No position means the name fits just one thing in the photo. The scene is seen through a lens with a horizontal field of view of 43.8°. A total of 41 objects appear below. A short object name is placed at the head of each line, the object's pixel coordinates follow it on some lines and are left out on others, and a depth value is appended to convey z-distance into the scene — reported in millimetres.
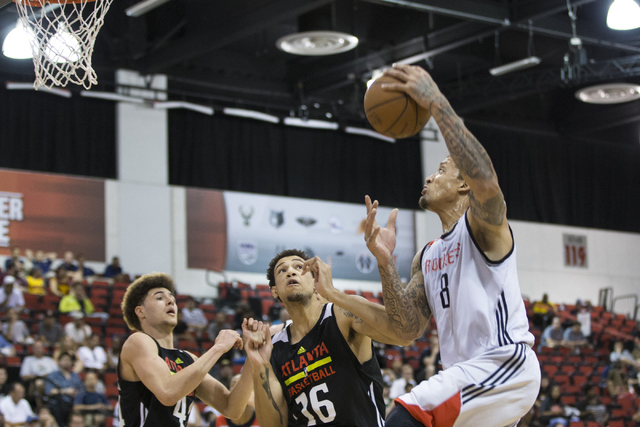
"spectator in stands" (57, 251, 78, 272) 16078
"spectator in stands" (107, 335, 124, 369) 11570
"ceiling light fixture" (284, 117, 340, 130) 20328
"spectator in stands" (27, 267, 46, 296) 14906
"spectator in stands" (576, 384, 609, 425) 14242
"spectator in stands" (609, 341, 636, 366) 17922
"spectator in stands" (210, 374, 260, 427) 7476
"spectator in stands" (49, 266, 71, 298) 15091
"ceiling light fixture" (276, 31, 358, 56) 14680
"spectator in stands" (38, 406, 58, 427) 9125
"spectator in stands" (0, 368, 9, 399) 10227
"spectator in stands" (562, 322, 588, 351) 19328
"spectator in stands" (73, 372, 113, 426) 9781
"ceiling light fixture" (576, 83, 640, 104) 18547
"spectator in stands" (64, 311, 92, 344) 12922
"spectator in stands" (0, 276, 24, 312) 13625
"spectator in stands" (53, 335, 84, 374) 11203
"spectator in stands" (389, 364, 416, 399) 12133
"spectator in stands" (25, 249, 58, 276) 16094
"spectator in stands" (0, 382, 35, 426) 9625
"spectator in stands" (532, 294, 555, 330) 20547
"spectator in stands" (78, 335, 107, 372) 12078
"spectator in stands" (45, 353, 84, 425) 10078
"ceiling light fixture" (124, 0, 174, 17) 13509
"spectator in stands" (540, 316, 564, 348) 19219
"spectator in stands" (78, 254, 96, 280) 16359
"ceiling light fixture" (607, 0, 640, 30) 13148
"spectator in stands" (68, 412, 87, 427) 9195
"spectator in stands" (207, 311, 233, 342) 14648
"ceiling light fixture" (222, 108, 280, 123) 19547
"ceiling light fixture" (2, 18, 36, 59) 12086
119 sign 25641
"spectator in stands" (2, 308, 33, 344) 12516
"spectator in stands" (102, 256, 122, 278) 16875
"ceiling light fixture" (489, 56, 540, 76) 15633
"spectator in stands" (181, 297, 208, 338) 15269
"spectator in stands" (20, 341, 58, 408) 10438
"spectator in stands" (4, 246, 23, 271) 14953
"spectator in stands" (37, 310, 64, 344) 12789
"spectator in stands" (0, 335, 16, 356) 11518
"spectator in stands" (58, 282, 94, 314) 14227
